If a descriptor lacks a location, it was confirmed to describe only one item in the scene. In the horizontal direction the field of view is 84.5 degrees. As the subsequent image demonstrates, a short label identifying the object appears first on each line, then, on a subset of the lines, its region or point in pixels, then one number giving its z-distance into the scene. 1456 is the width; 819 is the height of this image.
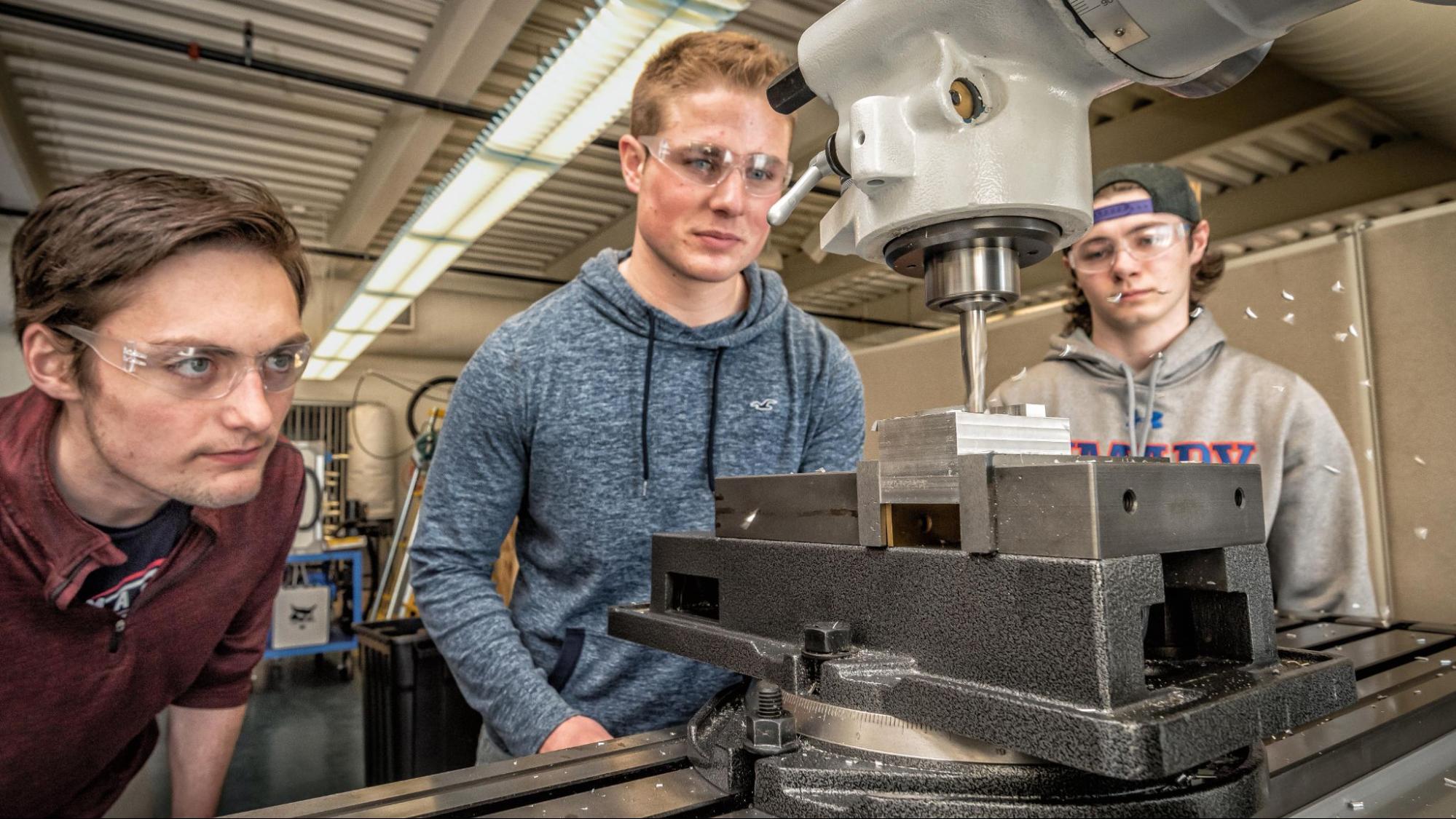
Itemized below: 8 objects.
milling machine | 0.44
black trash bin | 2.25
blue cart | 4.86
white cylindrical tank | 7.66
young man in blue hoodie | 1.10
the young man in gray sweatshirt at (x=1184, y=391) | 1.42
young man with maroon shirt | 1.10
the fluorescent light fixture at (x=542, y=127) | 2.24
